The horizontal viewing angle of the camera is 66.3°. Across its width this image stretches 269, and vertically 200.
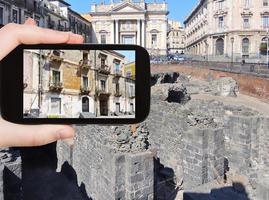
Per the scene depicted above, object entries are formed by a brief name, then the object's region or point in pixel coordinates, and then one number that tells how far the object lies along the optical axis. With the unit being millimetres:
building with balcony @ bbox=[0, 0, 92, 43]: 25814
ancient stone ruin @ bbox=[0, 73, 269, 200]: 4933
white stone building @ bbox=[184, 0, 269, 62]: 36058
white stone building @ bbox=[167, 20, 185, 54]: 79204
